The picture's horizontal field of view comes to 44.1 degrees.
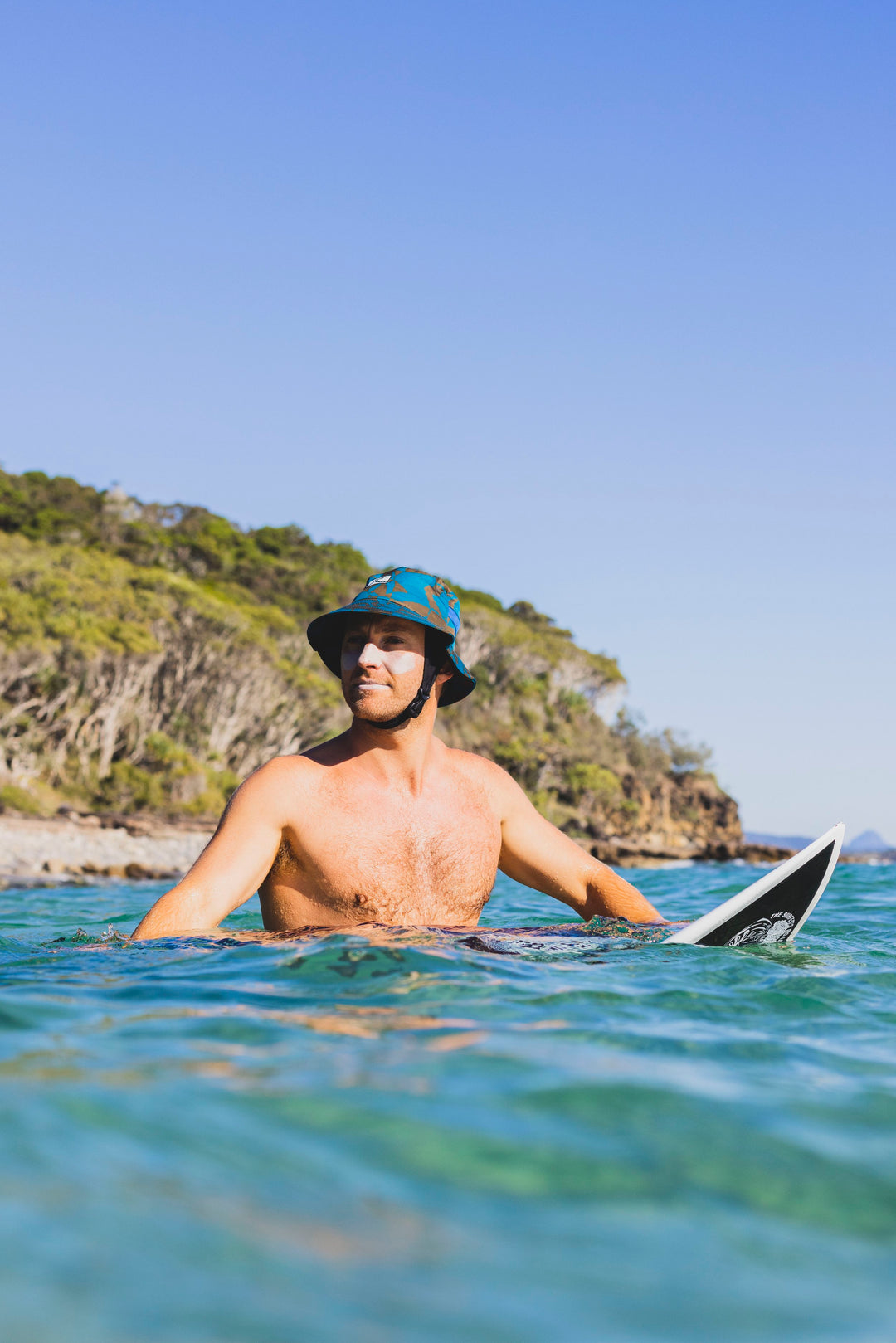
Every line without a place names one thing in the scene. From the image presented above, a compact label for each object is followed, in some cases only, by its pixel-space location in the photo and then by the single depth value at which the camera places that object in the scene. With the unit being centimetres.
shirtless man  413
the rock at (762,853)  3916
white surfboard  451
